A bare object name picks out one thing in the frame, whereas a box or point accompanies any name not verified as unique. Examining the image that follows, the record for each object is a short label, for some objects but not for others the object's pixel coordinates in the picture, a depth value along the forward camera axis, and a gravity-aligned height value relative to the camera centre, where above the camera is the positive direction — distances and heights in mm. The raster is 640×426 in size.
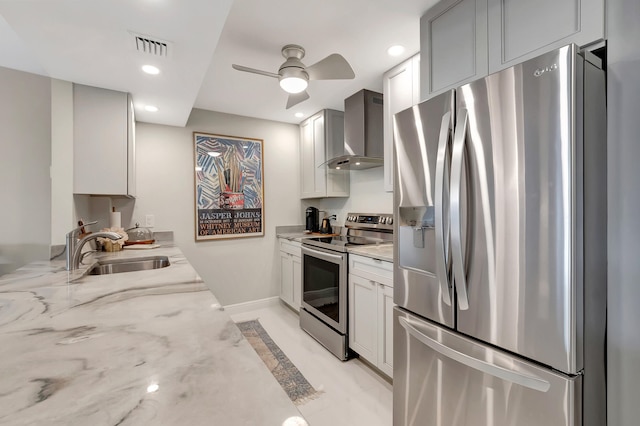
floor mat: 1922 -1188
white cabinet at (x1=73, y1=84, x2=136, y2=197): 1997 +531
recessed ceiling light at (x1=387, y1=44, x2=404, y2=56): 1959 +1140
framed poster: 3252 +323
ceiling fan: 1805 +931
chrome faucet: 1545 -181
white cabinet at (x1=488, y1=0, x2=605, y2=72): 1021 +742
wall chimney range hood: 2633 +788
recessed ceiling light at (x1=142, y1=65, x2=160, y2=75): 1760 +908
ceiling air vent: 1477 +900
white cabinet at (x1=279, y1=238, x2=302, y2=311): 3154 -683
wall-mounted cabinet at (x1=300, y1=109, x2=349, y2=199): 3258 +718
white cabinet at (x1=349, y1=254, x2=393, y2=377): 1917 -697
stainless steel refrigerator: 906 -126
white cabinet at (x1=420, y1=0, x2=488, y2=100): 1385 +883
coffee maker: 3684 -80
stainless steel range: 2340 -575
